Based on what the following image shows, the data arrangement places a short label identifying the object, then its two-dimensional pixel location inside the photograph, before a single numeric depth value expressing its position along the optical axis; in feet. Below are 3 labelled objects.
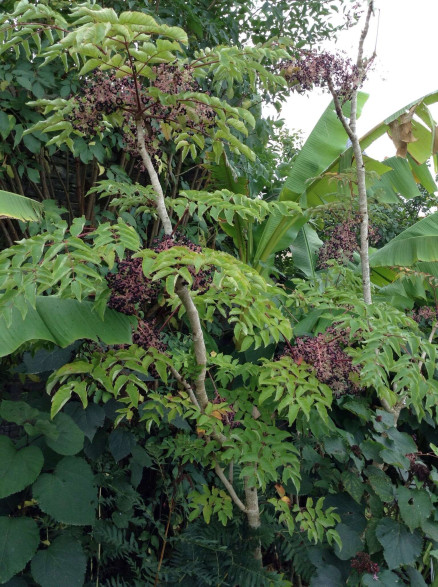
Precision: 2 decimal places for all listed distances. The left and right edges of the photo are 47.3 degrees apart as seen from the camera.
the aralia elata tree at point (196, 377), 5.15
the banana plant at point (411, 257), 12.79
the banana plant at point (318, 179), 14.20
